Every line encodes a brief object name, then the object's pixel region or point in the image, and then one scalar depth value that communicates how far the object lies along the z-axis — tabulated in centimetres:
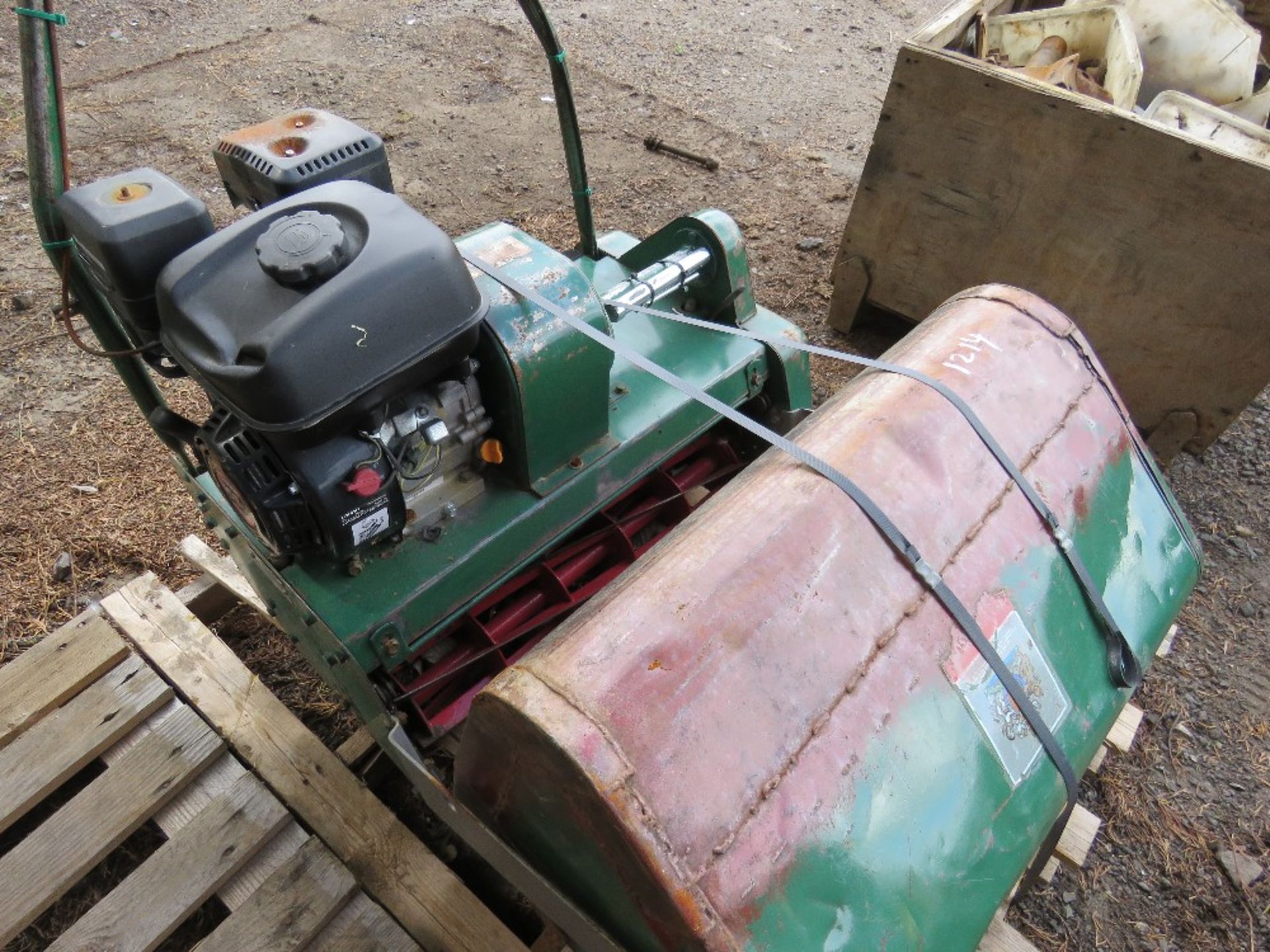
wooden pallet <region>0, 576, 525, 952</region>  136
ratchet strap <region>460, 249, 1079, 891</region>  107
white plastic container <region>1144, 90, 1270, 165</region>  217
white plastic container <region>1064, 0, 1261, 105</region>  254
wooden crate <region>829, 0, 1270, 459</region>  203
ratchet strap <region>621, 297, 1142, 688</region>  120
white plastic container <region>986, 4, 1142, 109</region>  241
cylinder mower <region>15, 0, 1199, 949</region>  90
